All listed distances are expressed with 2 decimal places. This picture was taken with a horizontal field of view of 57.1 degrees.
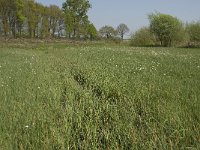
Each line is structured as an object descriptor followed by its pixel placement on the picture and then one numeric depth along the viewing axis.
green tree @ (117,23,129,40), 66.53
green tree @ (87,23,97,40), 47.08
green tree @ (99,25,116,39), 60.89
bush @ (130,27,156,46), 43.40
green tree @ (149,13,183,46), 40.38
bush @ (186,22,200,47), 39.26
